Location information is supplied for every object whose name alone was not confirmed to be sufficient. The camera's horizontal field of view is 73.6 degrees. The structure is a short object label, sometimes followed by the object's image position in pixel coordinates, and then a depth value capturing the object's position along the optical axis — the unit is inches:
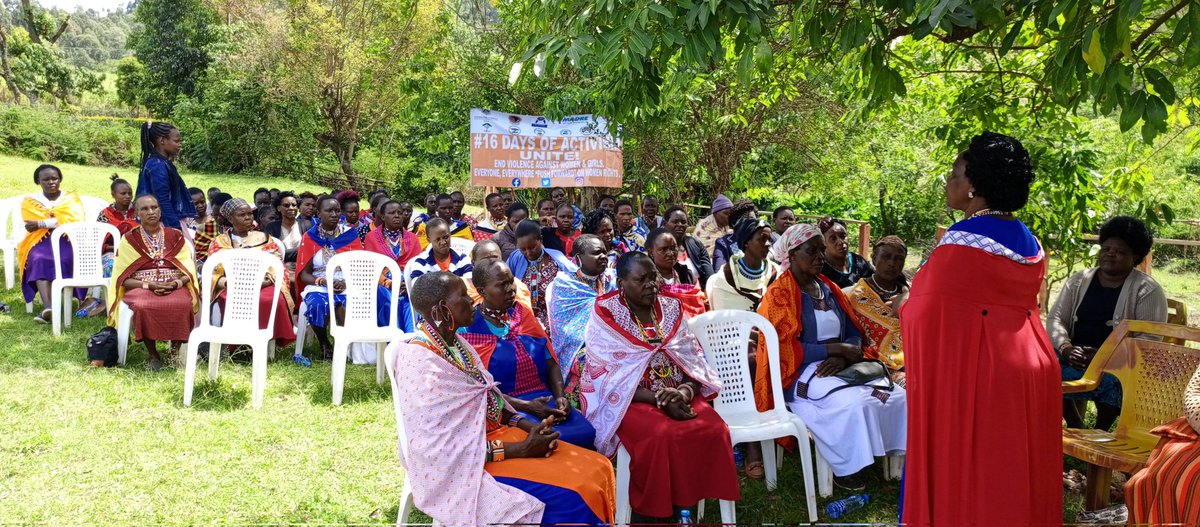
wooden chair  154.2
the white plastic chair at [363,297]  245.9
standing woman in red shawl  119.9
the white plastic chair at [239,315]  230.1
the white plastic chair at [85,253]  304.6
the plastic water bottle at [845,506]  165.0
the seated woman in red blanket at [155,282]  257.1
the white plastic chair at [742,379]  169.2
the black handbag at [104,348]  260.2
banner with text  429.1
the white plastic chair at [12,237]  361.7
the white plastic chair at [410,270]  261.5
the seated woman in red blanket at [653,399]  147.6
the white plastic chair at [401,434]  132.0
